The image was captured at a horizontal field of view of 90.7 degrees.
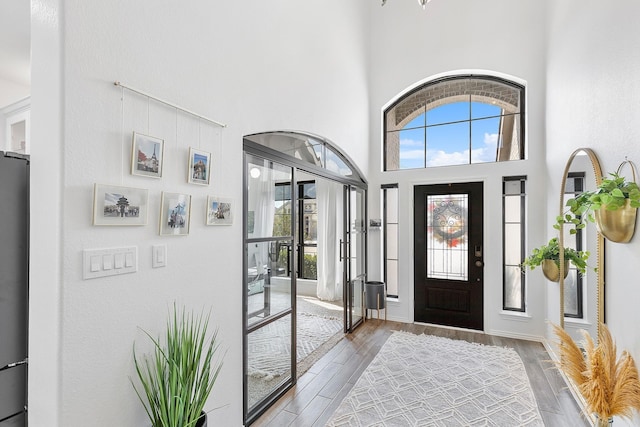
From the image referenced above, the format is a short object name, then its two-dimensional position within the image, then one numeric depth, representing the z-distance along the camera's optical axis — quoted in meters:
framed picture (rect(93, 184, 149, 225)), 1.41
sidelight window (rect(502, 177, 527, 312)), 4.23
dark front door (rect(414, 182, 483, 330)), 4.43
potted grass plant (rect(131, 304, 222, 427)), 1.52
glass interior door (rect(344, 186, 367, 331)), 4.37
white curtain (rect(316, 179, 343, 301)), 5.76
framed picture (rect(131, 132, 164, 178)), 1.57
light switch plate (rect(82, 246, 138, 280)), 1.38
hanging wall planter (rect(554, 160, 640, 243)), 1.70
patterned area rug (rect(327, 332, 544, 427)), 2.44
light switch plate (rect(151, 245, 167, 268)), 1.68
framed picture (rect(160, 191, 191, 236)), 1.72
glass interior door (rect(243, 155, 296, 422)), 2.46
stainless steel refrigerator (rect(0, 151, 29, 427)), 1.35
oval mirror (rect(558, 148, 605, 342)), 2.28
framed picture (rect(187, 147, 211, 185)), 1.89
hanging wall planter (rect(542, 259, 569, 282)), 3.21
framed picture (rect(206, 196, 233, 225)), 2.03
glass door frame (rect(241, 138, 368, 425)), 2.36
